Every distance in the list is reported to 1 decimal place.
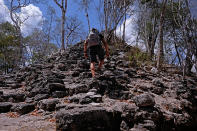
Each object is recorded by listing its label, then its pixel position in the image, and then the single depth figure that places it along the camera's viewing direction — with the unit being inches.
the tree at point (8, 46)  757.9
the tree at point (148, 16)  555.6
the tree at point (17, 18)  571.4
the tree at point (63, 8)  482.6
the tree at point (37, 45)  837.8
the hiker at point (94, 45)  190.4
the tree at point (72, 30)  808.8
